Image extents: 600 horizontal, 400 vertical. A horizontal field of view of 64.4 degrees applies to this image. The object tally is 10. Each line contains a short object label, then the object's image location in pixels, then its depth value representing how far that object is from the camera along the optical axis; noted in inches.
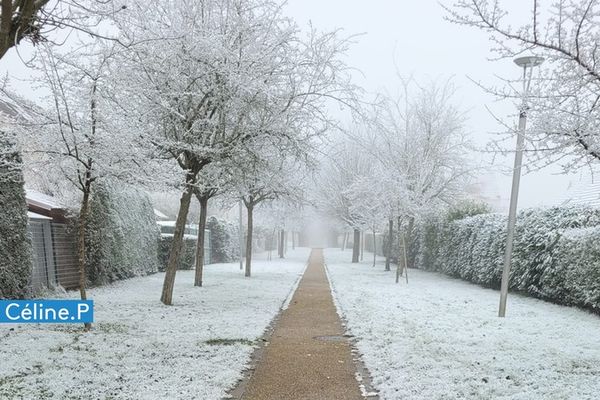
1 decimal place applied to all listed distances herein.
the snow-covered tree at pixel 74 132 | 230.5
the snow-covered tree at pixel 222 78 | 294.5
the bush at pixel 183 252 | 721.0
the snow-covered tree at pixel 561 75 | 161.6
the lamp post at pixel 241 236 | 776.6
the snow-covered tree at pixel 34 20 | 132.3
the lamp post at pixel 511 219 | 311.4
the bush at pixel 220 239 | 983.6
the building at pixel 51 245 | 380.8
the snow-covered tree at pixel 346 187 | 922.1
